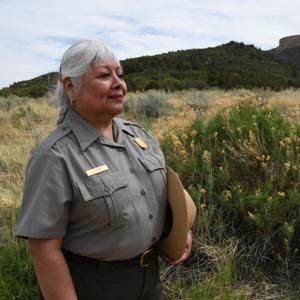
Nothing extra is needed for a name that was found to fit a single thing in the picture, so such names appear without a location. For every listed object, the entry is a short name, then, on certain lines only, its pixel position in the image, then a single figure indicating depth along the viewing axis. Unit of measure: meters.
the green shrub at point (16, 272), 2.38
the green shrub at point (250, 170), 2.65
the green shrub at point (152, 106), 7.80
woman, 1.36
